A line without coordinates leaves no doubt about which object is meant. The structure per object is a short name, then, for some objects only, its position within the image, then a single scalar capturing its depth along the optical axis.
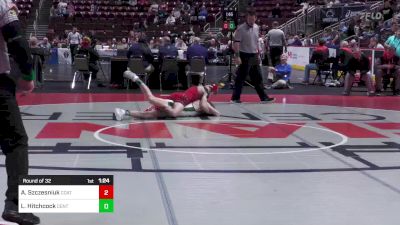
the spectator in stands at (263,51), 22.77
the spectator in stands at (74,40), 25.91
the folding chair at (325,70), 18.25
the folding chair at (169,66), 16.52
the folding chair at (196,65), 16.02
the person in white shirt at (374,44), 17.92
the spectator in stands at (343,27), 25.26
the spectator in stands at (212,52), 28.66
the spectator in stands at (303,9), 30.49
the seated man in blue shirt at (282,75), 16.67
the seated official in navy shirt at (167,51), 16.80
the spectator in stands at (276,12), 34.97
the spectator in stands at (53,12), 34.92
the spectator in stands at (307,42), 24.51
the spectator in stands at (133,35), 25.86
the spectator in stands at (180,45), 23.08
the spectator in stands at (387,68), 15.23
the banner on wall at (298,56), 23.69
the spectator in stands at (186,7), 36.50
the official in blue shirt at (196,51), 17.16
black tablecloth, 17.00
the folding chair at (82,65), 16.62
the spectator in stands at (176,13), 35.58
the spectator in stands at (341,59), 17.42
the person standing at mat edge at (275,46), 17.88
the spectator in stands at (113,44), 27.09
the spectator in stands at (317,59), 18.30
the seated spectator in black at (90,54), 17.17
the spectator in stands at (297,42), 24.55
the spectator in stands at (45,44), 25.25
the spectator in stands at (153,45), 21.98
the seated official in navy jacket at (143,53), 16.42
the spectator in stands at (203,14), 35.53
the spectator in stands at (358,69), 14.70
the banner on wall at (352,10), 27.59
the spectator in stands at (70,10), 34.53
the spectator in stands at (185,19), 35.21
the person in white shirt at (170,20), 34.54
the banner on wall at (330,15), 28.53
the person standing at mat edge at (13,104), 4.03
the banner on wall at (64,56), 28.24
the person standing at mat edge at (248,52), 12.53
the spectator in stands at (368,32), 23.12
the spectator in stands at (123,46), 25.15
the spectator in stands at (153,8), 36.09
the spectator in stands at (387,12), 25.16
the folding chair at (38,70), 16.26
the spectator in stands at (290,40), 25.24
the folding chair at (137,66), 15.78
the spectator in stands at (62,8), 34.91
